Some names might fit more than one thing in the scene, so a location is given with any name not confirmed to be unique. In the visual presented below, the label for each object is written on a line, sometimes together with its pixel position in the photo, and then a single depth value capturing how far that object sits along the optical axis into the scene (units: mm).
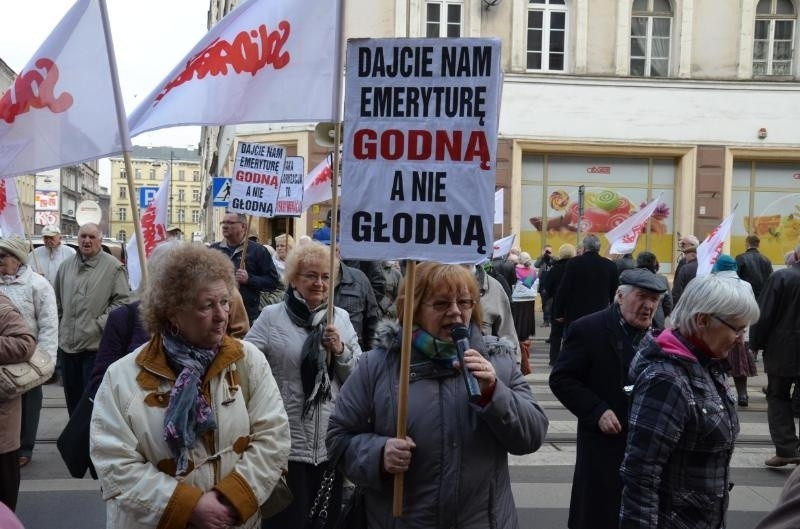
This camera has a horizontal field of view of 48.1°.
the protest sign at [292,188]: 11438
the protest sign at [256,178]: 9664
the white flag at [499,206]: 15436
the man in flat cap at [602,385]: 4461
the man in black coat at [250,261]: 8336
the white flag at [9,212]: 10547
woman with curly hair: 3131
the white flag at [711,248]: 11016
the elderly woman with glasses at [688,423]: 3254
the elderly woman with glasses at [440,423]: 3186
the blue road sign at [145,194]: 15737
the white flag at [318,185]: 12852
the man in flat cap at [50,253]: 11914
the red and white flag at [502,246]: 15545
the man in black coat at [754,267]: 13188
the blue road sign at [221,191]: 15062
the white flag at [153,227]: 9117
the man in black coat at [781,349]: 7516
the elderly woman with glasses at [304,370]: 4543
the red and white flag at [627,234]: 13891
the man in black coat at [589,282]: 11305
